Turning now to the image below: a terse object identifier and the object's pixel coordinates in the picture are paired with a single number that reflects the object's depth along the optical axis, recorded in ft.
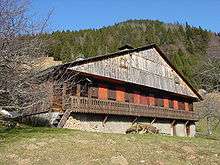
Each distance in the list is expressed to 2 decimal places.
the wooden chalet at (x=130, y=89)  48.63
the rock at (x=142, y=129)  55.77
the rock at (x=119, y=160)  31.97
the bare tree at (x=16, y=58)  31.53
